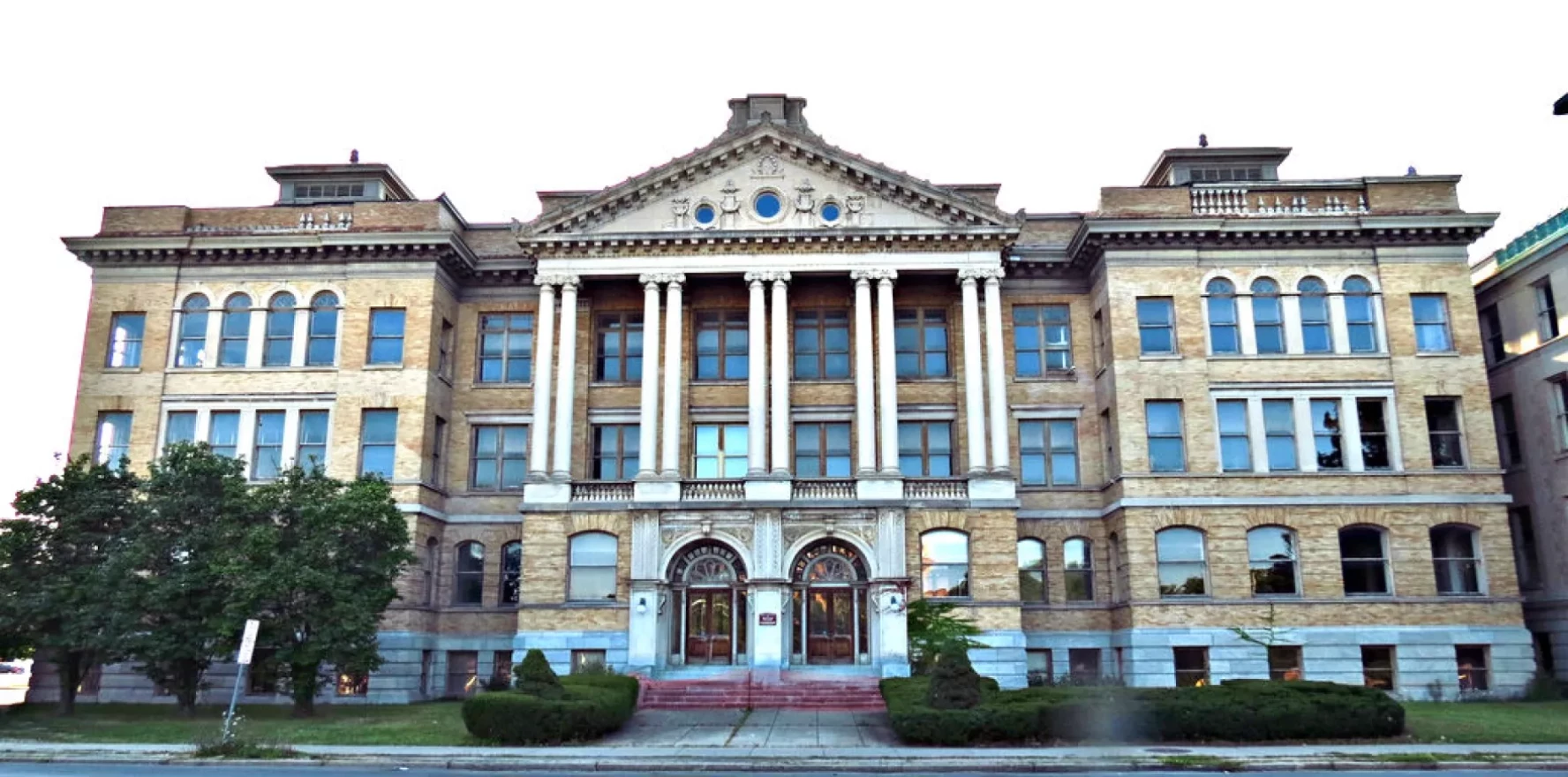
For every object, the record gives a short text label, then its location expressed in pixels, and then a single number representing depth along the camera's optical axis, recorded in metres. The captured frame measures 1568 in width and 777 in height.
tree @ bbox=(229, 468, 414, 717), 28.14
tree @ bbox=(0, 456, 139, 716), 28.02
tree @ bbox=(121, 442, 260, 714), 28.00
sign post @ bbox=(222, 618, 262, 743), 21.58
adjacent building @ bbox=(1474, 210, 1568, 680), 35.38
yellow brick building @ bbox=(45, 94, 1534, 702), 34.78
